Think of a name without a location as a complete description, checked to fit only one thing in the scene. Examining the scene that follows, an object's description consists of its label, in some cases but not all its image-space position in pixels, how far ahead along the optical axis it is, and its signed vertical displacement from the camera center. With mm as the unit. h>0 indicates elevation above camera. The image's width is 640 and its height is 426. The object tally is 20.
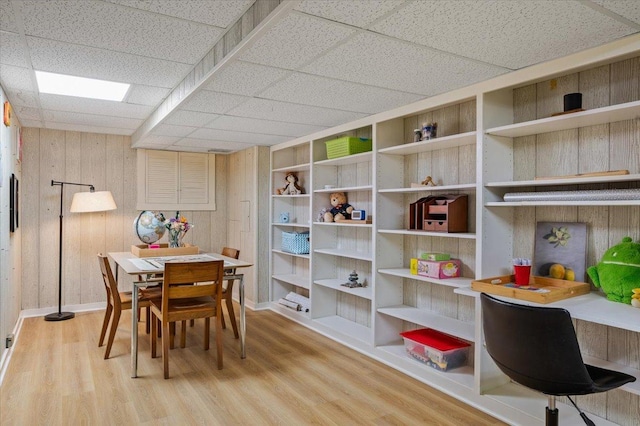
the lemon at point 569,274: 2416 -370
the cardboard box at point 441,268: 3016 -425
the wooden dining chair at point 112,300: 3510 -822
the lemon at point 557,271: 2461 -357
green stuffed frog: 2057 -299
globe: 4430 -182
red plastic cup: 2449 -372
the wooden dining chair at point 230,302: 3808 -868
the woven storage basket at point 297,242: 4832 -386
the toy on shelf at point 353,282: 4074 -718
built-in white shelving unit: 2229 +59
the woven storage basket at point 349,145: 3879 +619
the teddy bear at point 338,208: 4262 +24
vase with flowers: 4359 -201
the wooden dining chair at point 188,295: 3119 -671
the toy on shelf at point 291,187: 5023 +282
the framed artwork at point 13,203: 3607 +48
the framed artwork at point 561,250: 2398 -234
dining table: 3229 -498
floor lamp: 4805 +45
